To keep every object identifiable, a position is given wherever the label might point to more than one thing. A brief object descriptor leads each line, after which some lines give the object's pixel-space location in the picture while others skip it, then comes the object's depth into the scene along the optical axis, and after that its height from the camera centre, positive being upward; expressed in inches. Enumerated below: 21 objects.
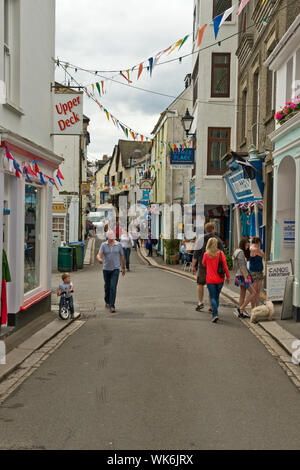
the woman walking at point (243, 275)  432.5 -40.6
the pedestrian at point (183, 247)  948.1 -42.0
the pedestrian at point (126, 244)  861.8 -33.1
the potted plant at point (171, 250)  1067.9 -52.3
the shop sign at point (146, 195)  1680.1 +89.8
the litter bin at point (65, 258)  874.8 -57.8
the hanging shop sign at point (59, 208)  933.8 +25.3
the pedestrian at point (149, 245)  1307.8 -53.3
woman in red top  415.2 -34.4
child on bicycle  415.6 -52.4
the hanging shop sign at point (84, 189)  1279.5 +81.8
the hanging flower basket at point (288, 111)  433.4 +93.5
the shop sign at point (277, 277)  458.3 -44.3
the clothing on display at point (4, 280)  336.5 -36.4
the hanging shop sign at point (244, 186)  622.2 +50.0
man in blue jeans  460.1 -33.4
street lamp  846.5 +163.9
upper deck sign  471.8 +96.4
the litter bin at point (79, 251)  924.6 -49.2
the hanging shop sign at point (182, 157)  898.7 +111.9
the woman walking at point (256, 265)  439.5 -33.5
